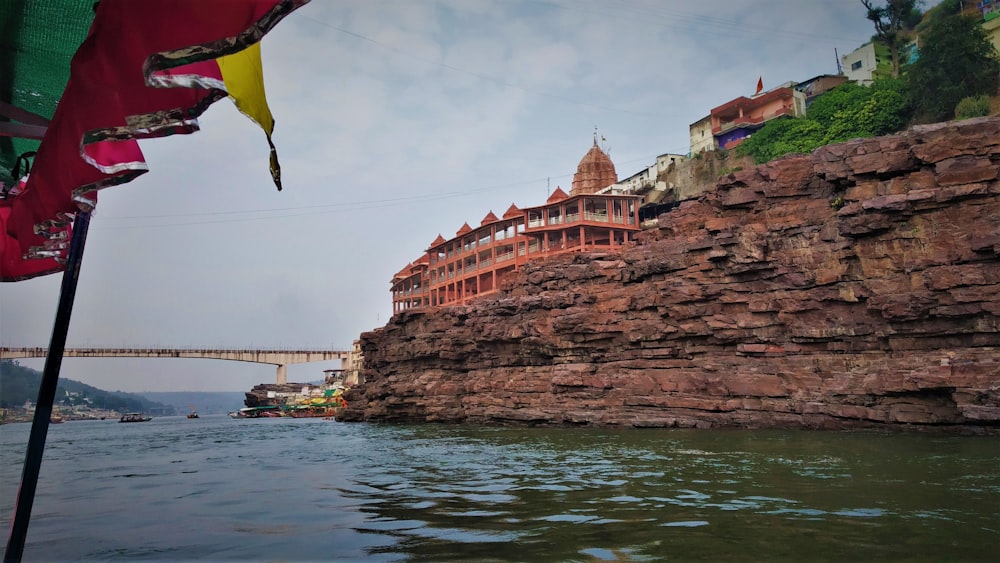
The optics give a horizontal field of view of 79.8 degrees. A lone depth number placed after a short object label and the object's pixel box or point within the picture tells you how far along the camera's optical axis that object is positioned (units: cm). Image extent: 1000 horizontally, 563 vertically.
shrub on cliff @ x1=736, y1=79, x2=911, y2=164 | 3778
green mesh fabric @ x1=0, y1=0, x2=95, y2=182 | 266
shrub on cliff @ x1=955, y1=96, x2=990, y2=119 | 3234
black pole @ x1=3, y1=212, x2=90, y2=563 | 251
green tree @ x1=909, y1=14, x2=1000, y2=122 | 3409
